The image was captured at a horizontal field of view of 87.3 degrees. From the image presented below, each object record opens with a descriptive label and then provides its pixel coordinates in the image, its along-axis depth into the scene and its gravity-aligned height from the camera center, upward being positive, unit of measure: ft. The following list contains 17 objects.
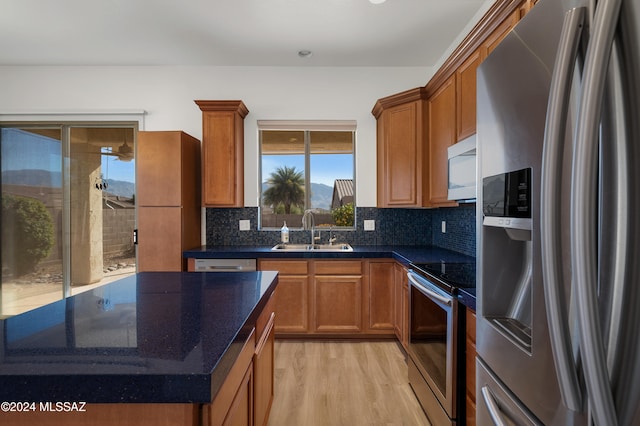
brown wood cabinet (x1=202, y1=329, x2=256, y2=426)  2.68 -1.84
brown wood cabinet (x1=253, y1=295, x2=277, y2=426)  4.75 -2.48
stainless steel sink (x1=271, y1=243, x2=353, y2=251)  11.45 -1.23
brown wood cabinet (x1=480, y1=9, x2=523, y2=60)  5.65 +3.29
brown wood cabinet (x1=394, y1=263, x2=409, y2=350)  9.06 -2.60
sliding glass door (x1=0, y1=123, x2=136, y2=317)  12.06 +0.25
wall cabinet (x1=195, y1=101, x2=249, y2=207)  10.94 +1.93
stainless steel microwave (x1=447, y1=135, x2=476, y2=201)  6.57 +0.88
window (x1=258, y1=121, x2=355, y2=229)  12.44 +1.35
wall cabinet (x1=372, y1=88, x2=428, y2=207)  10.03 +1.98
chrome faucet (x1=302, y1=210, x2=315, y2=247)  12.21 -0.32
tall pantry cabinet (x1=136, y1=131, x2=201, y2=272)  10.26 +0.34
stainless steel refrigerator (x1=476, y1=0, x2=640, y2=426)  1.84 +0.05
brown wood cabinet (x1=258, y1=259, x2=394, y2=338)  10.27 -2.66
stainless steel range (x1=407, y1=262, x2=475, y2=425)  5.43 -2.30
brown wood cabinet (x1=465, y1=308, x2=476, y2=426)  5.01 -2.39
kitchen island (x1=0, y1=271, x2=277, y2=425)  2.33 -1.14
